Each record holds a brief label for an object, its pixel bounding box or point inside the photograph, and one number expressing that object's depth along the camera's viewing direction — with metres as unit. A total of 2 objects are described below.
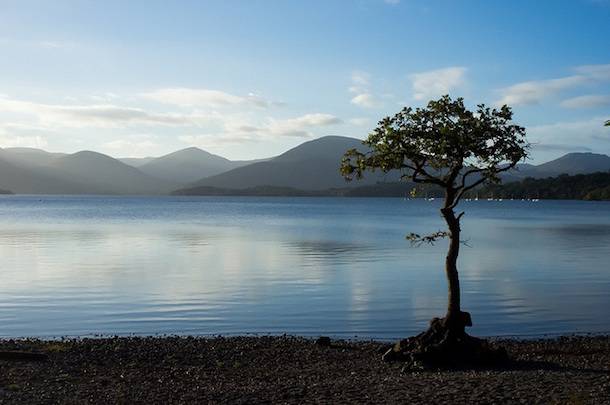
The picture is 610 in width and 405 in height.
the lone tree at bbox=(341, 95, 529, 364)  20.50
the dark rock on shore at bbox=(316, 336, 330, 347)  23.88
